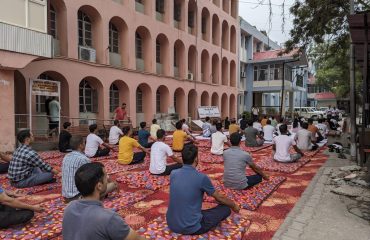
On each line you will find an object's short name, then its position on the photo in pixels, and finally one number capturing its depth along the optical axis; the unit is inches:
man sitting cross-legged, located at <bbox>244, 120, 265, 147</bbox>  525.0
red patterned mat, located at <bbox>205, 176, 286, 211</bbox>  218.7
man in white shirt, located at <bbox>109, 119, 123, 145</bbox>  514.3
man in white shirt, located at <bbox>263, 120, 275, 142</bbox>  585.6
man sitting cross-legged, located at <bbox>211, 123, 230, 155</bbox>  422.0
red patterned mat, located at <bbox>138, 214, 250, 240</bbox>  160.4
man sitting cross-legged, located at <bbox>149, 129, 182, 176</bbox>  287.2
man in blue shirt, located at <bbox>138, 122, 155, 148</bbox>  463.5
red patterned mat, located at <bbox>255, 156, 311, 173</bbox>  338.3
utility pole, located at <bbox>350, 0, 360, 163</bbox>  387.5
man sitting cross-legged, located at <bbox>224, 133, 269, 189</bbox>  233.8
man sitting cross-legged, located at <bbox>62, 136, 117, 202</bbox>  207.3
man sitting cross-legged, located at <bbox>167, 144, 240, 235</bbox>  151.3
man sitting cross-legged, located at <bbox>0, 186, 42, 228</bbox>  164.7
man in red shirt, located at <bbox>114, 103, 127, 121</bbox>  622.2
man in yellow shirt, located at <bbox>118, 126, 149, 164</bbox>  341.4
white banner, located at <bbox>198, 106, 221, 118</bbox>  997.2
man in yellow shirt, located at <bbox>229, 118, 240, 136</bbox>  538.3
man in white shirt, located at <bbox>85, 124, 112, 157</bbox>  382.3
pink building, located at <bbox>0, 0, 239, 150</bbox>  530.5
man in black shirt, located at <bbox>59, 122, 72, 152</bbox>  439.5
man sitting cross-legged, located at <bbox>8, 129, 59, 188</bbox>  237.6
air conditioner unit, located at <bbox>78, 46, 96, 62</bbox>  617.5
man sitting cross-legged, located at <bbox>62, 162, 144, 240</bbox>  92.9
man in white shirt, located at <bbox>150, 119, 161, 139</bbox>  538.8
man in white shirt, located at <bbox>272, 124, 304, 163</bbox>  354.3
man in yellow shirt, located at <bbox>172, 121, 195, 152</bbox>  443.2
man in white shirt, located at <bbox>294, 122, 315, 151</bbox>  461.1
